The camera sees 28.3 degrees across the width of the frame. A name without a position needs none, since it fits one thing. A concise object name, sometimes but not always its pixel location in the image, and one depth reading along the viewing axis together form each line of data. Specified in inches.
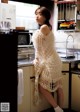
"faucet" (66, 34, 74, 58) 94.2
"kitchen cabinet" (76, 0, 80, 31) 92.7
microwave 82.8
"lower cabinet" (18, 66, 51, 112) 72.4
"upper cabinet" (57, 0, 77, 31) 93.4
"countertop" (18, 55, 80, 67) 71.8
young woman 72.2
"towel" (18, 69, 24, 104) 56.6
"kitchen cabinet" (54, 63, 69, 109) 83.0
